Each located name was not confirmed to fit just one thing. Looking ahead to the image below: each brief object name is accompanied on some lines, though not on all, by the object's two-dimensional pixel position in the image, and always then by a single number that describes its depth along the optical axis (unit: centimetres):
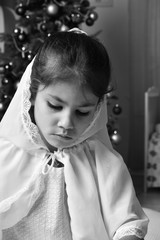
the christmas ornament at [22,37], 254
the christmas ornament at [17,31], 255
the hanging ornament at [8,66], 258
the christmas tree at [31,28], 254
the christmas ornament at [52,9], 251
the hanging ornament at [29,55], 245
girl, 120
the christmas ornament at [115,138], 266
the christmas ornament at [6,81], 260
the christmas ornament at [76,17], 255
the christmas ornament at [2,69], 260
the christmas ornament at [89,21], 265
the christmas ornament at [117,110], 277
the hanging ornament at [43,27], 250
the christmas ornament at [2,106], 253
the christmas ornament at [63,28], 252
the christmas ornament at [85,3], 266
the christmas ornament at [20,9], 255
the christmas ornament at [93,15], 262
